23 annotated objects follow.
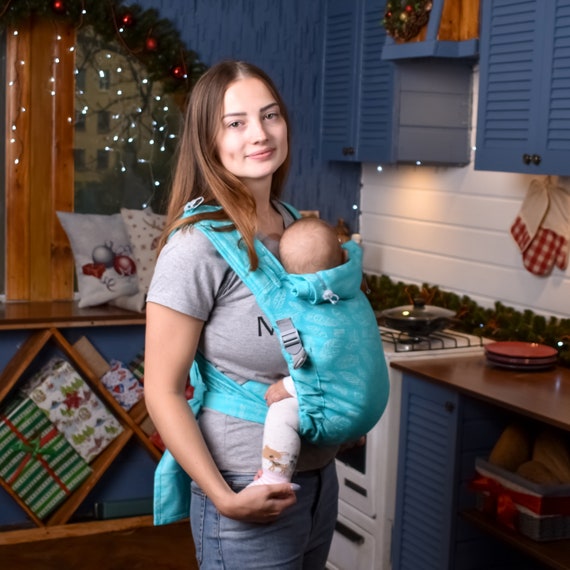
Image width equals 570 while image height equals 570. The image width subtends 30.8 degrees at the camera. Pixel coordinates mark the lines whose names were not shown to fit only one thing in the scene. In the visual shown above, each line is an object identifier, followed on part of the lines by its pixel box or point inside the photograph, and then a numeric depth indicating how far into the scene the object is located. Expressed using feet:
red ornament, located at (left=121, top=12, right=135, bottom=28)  13.97
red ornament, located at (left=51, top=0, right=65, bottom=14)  13.68
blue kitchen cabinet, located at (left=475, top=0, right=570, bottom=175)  10.36
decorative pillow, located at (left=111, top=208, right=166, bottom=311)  14.10
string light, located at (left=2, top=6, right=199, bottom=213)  14.20
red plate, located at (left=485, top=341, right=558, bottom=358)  11.27
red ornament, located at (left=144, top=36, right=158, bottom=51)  14.23
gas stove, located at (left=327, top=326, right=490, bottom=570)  11.72
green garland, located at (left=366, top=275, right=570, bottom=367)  11.88
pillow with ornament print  14.06
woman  5.72
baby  5.72
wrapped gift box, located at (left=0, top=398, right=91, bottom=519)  13.61
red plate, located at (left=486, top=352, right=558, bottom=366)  11.22
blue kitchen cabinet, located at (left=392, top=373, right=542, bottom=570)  10.88
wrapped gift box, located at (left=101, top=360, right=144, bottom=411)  14.19
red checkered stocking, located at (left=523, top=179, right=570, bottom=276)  11.85
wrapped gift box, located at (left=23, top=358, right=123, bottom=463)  13.76
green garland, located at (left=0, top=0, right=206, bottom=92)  13.63
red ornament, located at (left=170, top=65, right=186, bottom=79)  14.44
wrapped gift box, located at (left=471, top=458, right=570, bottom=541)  9.89
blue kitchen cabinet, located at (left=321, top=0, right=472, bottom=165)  13.29
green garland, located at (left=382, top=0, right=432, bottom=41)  12.25
